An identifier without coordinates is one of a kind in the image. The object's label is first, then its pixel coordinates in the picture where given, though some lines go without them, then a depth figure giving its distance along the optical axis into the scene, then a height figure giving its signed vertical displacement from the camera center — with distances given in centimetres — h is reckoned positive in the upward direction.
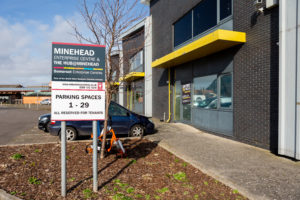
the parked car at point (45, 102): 5250 -129
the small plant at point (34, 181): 390 -151
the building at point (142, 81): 1648 +133
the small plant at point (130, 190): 362 -155
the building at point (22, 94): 5481 +72
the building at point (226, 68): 644 +110
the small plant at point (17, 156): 525 -142
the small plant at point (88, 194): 347 -155
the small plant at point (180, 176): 418 -154
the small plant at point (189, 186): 381 -155
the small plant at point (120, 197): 337 -154
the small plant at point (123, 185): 379 -155
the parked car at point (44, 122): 916 -105
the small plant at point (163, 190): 367 -156
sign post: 351 +17
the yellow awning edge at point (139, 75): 1729 +171
